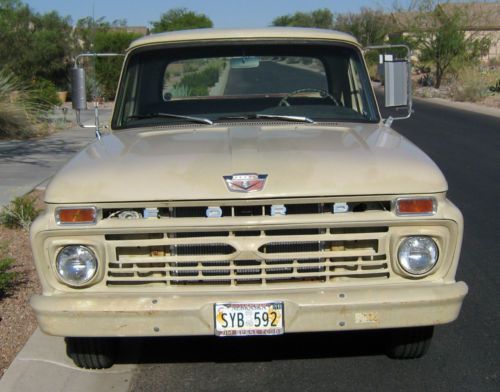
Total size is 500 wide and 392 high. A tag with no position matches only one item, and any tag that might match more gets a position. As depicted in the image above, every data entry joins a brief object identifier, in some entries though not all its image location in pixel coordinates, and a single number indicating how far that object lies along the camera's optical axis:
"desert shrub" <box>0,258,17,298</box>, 5.61
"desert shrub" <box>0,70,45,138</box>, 15.16
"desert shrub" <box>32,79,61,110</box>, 18.19
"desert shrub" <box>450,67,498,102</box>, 29.84
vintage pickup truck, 3.83
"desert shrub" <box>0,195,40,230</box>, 7.76
